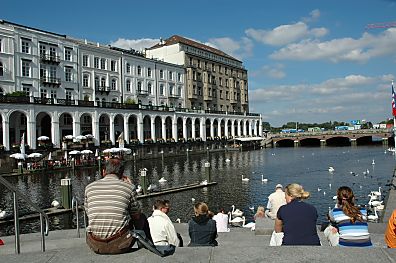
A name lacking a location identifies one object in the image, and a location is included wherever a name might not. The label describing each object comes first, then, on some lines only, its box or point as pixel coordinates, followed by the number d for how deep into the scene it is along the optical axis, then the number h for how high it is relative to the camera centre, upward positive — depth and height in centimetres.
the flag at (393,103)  2658 +192
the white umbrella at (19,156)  4519 -189
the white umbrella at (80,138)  5622 +3
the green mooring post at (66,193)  2147 -300
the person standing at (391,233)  659 -172
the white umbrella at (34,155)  4653 -190
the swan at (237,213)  1934 -387
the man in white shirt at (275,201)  1223 -211
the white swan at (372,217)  1798 -393
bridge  10694 -157
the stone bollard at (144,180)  2689 -296
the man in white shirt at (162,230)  774 -186
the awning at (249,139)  9786 -115
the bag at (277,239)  697 -189
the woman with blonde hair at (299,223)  646 -148
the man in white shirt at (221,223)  1322 -295
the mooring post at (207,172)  3216 -304
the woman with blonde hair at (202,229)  797 -190
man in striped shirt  557 -107
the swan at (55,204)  2156 -357
